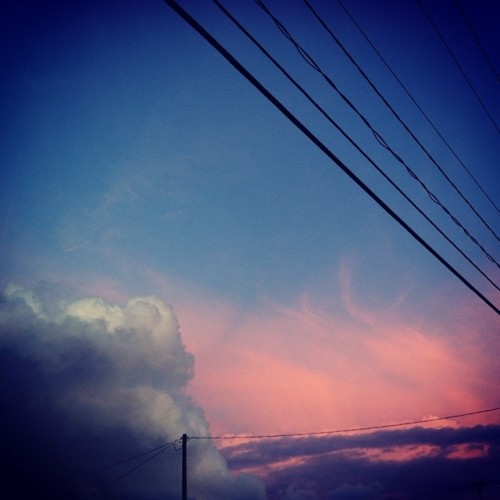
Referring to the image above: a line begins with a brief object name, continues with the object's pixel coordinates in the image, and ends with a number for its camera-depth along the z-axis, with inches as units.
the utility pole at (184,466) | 681.1
